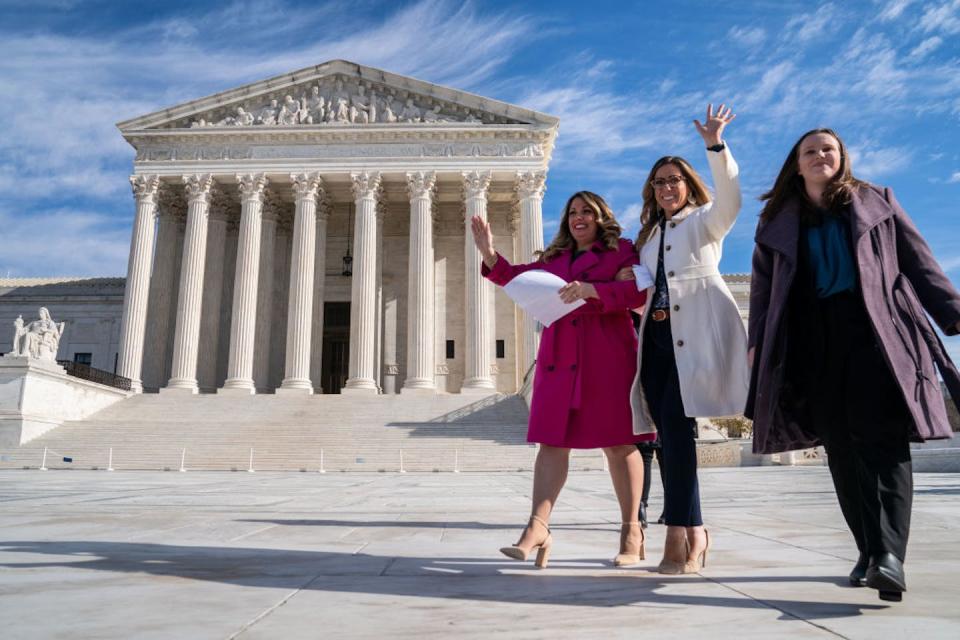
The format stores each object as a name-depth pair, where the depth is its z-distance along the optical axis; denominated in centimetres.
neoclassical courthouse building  3200
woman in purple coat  300
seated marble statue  2575
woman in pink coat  400
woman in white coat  364
